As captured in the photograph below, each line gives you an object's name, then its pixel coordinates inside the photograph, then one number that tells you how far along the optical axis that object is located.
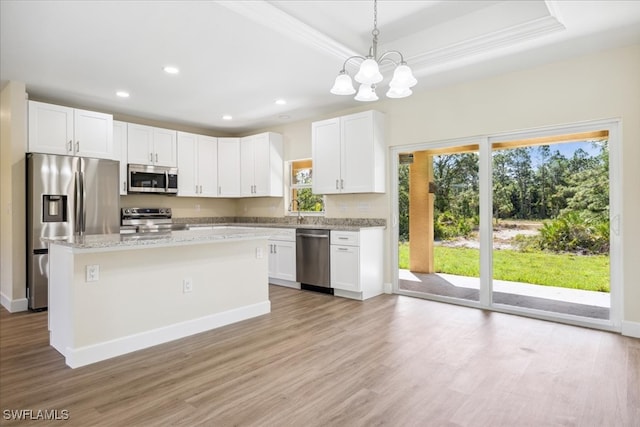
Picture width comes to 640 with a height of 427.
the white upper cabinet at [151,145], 5.44
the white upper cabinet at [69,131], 4.30
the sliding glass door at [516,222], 3.55
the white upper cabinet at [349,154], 4.82
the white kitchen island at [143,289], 2.73
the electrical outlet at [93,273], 2.76
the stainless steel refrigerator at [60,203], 4.18
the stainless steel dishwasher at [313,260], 4.92
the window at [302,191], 6.04
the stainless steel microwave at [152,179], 5.42
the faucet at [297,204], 6.30
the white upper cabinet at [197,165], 6.06
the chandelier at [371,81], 2.51
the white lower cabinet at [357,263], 4.61
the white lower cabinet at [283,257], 5.29
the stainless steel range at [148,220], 5.47
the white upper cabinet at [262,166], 6.13
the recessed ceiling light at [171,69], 3.79
